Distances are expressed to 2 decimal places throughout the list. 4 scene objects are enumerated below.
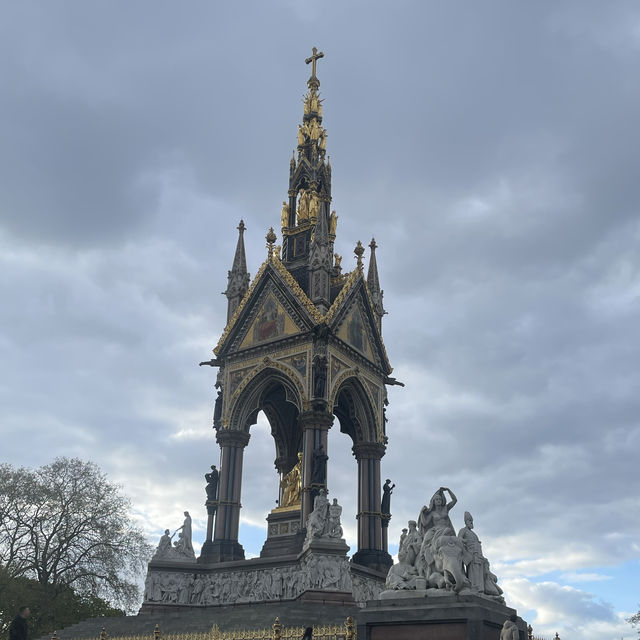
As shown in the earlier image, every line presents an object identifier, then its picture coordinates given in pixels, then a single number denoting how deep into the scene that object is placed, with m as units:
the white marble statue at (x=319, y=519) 24.94
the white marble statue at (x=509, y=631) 11.88
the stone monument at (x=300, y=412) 25.84
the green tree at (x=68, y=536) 32.88
